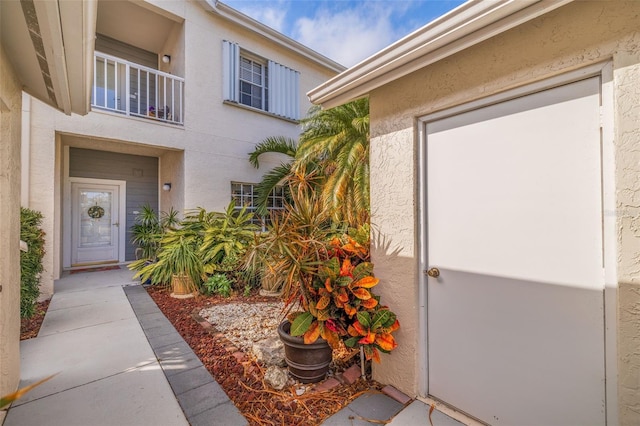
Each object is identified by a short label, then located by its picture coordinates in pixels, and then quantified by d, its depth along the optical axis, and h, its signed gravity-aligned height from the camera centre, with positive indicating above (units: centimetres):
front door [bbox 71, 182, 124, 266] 826 -28
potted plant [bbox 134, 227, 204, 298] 597 -112
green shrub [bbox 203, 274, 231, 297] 605 -151
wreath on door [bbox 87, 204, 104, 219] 853 +5
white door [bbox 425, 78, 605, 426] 192 -35
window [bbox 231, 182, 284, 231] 866 +53
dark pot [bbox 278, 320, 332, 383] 291 -147
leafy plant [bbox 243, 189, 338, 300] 290 -35
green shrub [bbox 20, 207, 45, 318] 434 -73
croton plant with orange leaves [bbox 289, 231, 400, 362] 269 -95
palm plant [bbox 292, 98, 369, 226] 530 +127
